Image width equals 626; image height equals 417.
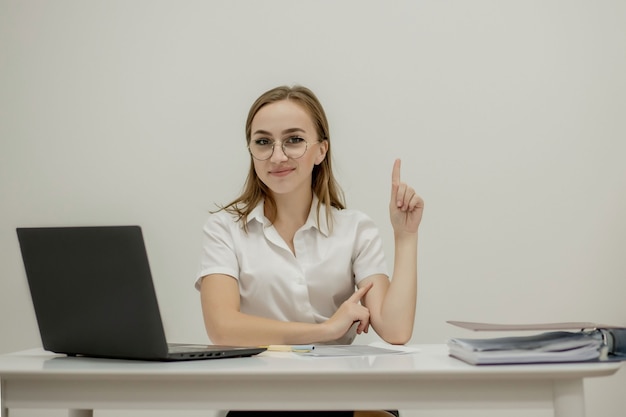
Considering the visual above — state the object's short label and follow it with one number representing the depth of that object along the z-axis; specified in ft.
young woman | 6.27
